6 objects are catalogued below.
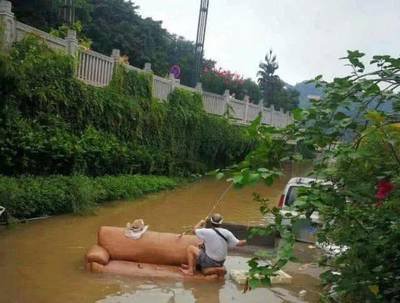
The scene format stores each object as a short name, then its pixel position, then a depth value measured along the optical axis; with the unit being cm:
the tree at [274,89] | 5622
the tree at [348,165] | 340
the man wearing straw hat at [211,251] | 919
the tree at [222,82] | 3779
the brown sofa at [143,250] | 930
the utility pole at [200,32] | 3331
